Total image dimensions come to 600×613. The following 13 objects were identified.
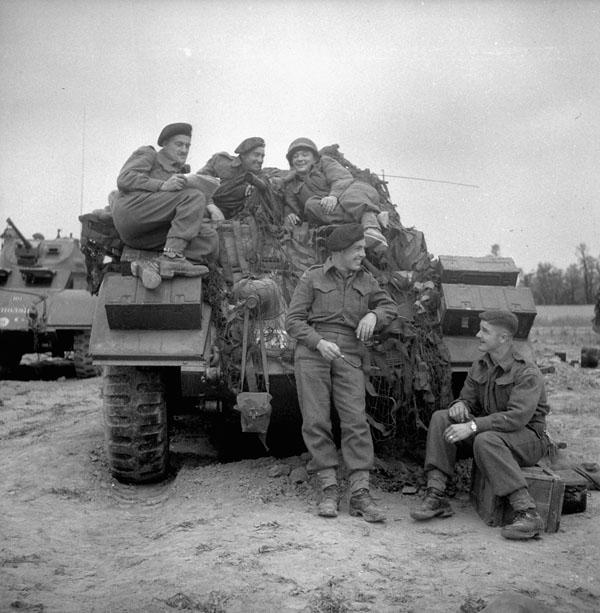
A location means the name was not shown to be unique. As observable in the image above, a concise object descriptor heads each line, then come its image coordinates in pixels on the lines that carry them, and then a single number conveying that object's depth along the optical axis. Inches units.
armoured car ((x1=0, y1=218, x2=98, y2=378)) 479.2
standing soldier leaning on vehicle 174.7
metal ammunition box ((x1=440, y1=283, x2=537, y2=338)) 206.8
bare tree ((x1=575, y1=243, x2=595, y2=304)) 1579.6
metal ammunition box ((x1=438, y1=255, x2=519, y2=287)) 215.9
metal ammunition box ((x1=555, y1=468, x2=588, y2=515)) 174.9
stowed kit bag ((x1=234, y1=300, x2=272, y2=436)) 183.0
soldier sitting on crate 161.9
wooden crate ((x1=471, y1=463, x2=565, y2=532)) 161.8
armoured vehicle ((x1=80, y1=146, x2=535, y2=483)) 183.0
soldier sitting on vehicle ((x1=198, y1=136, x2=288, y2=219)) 248.5
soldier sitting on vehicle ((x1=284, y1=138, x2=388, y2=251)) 227.0
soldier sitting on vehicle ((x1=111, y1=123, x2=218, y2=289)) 193.6
